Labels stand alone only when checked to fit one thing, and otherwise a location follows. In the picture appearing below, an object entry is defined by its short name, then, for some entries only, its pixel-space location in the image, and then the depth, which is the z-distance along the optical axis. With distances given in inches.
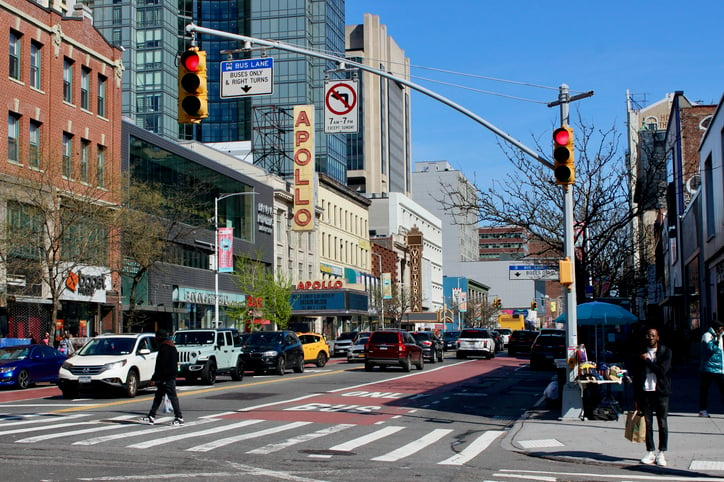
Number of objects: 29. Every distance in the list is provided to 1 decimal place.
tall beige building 5423.2
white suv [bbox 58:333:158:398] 895.7
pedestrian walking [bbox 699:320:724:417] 697.0
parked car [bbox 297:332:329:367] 1635.1
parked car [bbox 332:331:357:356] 2188.7
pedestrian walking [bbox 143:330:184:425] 640.4
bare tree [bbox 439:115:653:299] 1128.8
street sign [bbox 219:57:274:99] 673.0
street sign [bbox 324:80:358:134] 746.2
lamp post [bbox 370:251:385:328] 3233.3
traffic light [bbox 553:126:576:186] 632.4
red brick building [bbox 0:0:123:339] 1400.1
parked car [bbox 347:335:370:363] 1843.0
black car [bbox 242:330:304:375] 1332.4
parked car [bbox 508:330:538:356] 2303.2
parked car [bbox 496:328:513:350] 3077.8
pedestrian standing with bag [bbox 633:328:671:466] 473.7
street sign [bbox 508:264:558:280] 1669.5
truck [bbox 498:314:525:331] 3873.0
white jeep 1104.2
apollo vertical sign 2674.7
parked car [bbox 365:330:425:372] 1427.2
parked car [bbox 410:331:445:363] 1824.6
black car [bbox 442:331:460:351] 2810.0
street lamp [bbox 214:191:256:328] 1965.9
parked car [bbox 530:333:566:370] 1603.1
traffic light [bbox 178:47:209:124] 560.4
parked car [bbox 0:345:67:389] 1073.5
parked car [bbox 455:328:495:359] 2001.7
